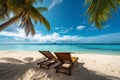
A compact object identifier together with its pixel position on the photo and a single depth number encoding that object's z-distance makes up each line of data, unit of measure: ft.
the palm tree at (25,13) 8.95
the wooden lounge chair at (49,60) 8.26
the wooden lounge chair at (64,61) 6.93
